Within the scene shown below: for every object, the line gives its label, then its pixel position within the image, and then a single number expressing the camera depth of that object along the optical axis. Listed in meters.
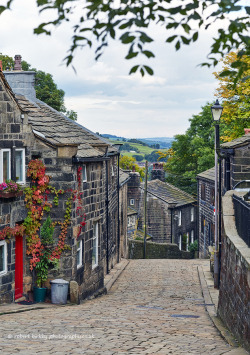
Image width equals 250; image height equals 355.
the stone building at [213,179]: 21.00
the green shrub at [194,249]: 46.41
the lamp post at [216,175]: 20.44
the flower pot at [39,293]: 16.86
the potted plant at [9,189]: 15.13
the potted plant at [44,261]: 16.92
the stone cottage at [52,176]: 15.80
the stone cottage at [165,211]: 48.62
